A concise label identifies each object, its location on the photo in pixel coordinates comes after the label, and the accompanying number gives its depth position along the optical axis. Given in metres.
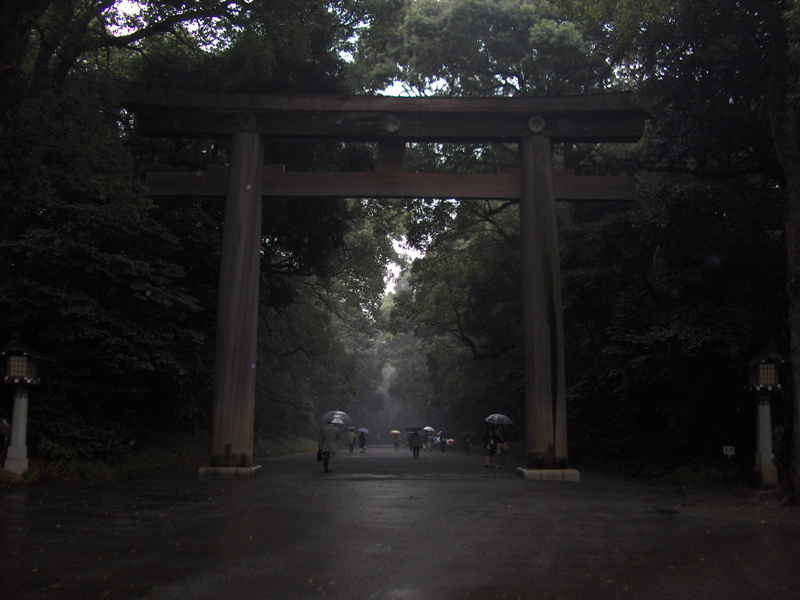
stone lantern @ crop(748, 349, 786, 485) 11.44
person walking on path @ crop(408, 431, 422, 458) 27.16
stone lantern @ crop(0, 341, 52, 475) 10.83
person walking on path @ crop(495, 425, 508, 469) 18.30
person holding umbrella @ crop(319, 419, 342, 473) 14.32
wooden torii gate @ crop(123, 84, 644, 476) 12.56
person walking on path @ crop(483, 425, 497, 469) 17.45
